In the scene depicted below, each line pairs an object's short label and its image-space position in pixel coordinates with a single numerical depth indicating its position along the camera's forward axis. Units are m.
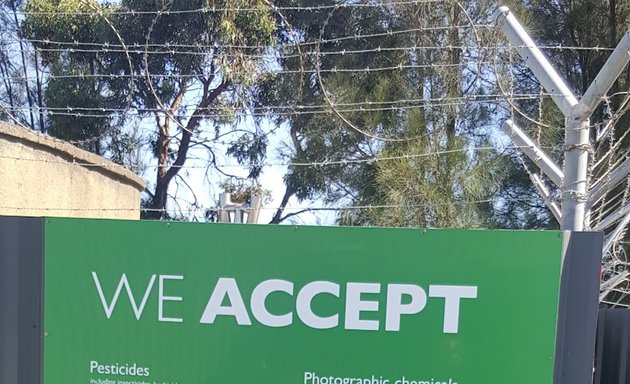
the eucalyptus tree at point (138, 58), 9.95
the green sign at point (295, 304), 1.71
